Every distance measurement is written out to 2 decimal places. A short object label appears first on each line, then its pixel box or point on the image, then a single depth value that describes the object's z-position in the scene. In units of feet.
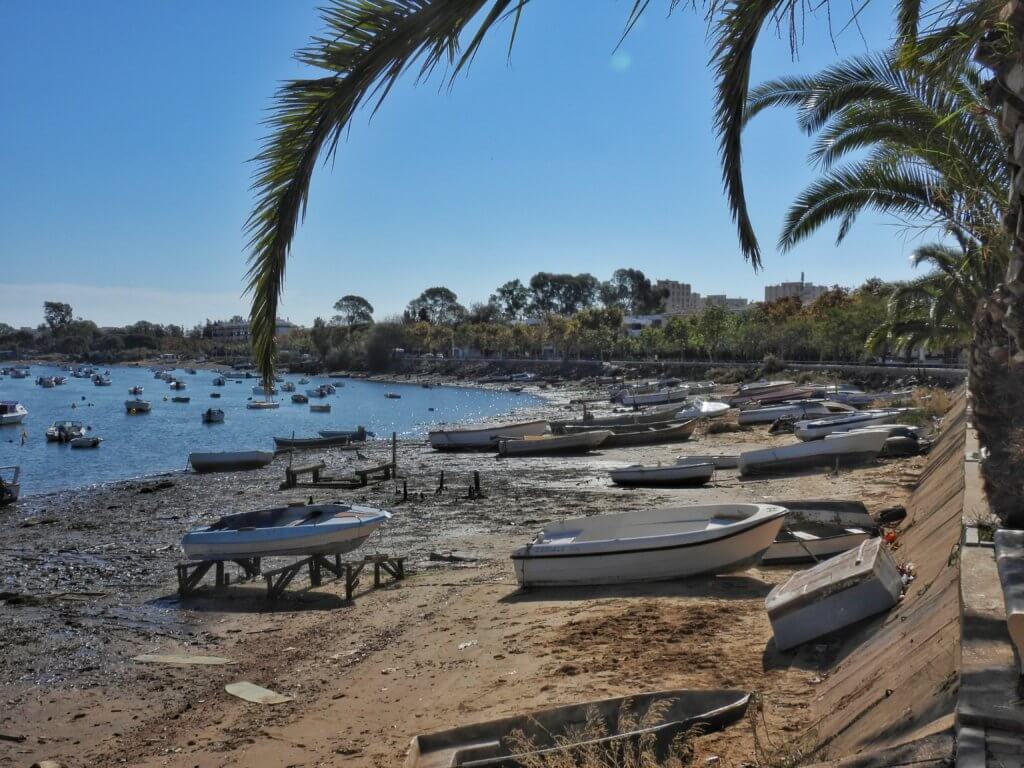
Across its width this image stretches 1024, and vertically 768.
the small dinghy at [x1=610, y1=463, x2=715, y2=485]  82.17
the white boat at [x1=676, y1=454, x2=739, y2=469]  88.81
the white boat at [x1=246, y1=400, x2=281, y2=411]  258.57
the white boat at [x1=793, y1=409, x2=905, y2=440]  94.17
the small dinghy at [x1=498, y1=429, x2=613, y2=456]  125.90
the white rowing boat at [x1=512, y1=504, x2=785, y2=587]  37.70
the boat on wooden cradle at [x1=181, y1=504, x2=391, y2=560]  48.34
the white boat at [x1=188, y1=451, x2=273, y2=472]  123.03
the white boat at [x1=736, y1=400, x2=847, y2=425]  120.88
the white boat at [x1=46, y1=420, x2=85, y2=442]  166.20
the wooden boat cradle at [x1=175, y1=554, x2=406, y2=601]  46.50
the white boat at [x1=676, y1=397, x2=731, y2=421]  147.95
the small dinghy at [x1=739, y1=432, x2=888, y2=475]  79.46
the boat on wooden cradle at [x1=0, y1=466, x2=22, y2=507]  92.27
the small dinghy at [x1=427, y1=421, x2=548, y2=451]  142.00
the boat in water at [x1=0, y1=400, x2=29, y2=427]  204.74
